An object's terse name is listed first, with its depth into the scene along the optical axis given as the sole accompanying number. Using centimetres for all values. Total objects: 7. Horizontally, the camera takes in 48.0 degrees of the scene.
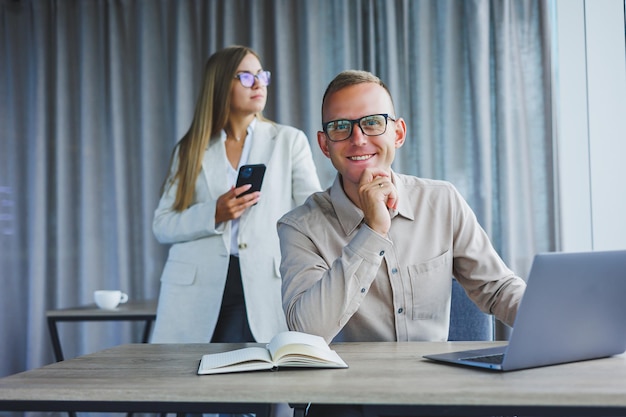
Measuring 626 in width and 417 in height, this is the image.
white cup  315
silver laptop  108
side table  297
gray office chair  184
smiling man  160
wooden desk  94
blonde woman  251
